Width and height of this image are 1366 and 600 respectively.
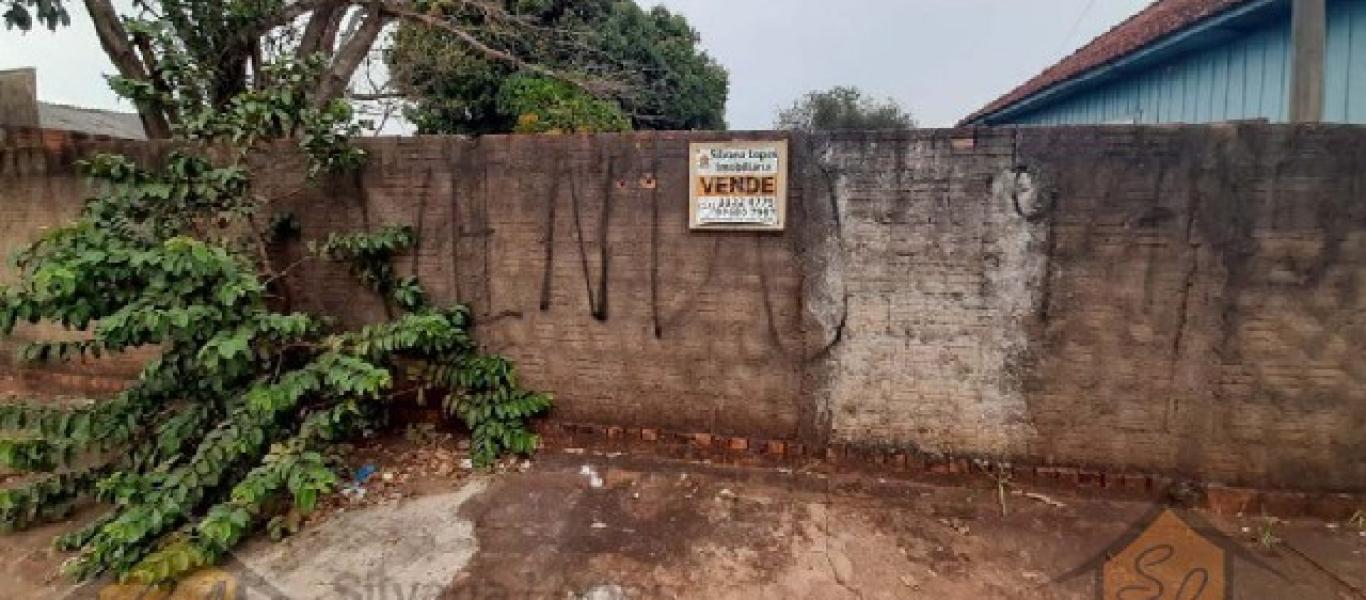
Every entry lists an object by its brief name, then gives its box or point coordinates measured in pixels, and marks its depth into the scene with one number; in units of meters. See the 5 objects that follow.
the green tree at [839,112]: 19.03
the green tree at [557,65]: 7.49
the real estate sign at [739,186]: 3.19
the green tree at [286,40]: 4.50
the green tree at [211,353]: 2.73
